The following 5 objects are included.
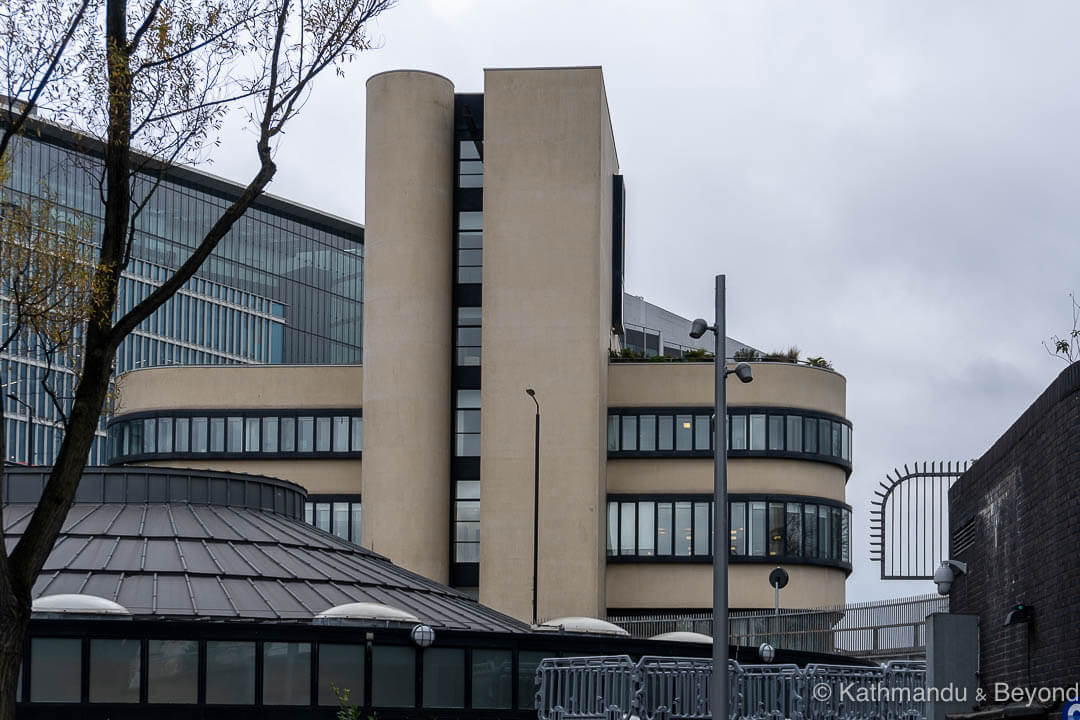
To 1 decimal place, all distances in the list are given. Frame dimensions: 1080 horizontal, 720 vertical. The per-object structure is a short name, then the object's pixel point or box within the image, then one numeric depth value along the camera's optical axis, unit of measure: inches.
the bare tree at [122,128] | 777.6
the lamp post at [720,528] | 1140.5
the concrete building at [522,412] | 2984.7
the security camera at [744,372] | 1221.1
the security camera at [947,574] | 978.7
